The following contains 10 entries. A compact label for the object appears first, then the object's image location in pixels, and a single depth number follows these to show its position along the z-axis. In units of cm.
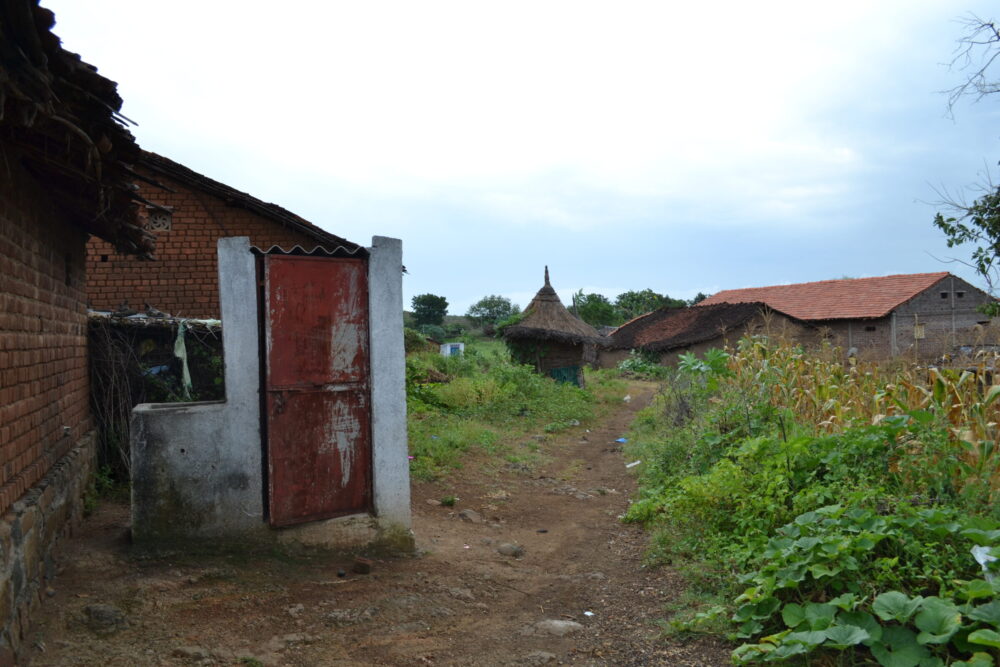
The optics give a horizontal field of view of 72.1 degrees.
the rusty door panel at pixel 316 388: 531
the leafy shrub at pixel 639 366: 2885
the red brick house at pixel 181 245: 1055
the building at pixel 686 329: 2733
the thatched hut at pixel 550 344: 2141
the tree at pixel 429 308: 5121
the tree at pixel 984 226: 1029
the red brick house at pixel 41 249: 314
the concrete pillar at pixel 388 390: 560
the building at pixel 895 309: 2958
